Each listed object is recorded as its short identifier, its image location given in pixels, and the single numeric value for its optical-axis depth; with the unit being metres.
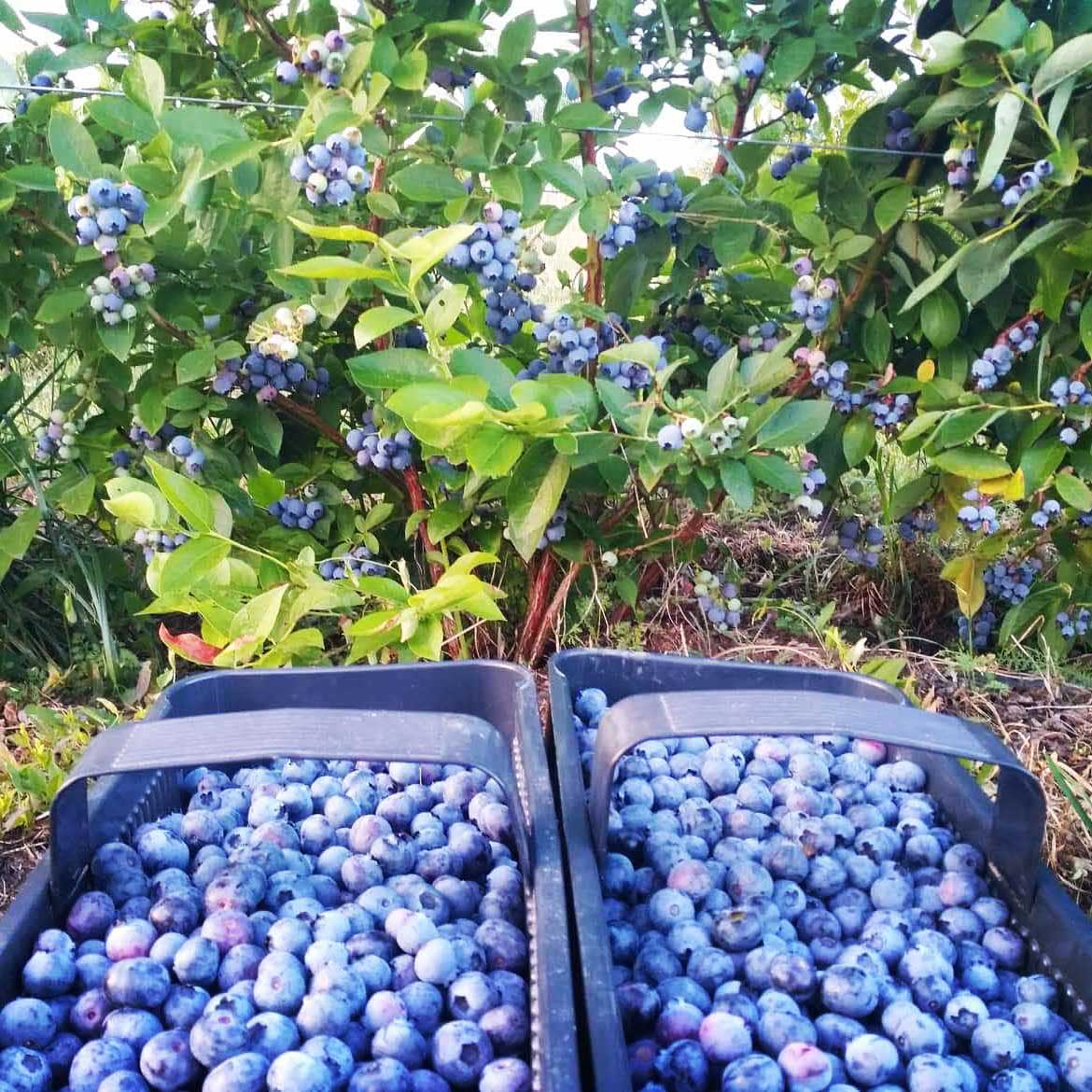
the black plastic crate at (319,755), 0.66
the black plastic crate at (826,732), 0.68
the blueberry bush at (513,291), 1.05
